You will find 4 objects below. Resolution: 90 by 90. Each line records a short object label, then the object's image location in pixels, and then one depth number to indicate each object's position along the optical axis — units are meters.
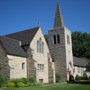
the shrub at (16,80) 16.73
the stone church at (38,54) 18.33
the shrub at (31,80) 19.24
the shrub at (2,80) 16.49
